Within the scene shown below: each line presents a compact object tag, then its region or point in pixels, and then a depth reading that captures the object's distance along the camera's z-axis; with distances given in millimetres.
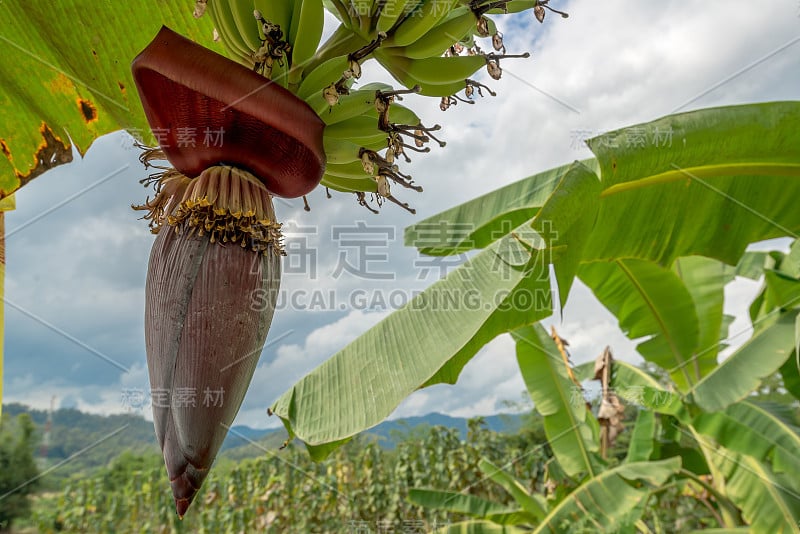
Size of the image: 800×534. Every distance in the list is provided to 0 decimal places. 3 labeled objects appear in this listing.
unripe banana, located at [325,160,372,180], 606
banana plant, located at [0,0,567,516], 408
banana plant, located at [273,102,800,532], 963
